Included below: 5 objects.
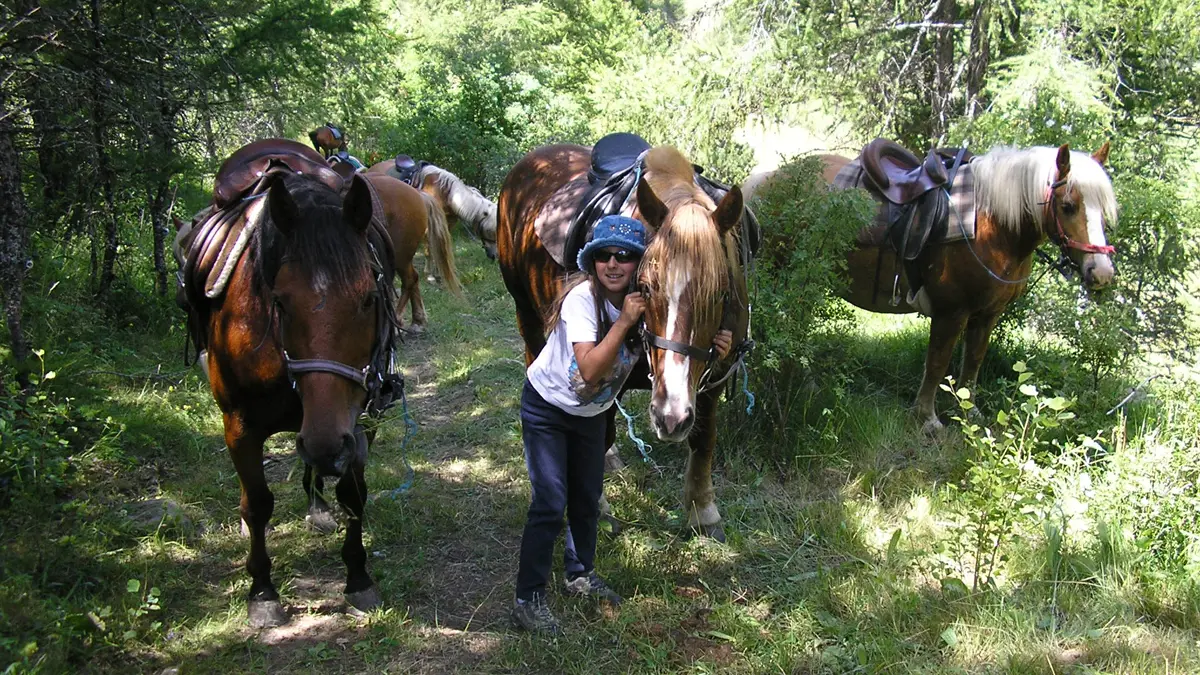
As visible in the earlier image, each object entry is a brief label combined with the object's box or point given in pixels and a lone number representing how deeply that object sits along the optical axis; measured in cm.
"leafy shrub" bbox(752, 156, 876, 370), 414
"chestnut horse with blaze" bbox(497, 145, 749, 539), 274
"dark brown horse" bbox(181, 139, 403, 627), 275
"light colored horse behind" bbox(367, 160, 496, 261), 998
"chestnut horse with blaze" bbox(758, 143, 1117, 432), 464
